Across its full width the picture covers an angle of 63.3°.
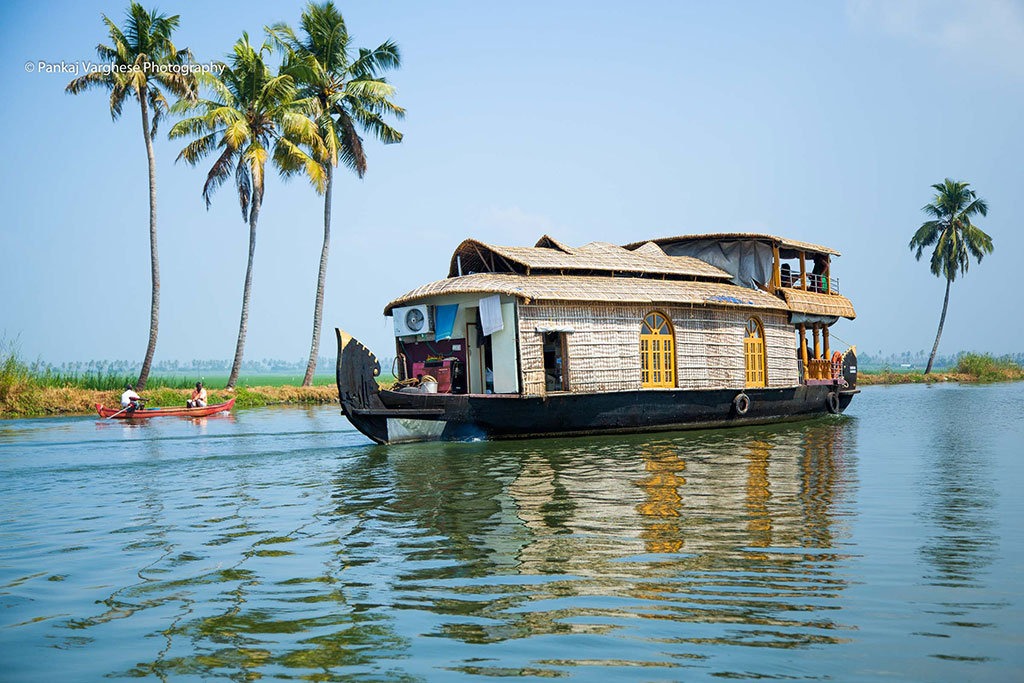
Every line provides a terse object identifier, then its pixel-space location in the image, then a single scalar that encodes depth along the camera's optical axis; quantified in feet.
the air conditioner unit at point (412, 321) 51.01
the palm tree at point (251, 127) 91.20
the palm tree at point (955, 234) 155.63
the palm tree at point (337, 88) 99.66
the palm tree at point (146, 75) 88.33
